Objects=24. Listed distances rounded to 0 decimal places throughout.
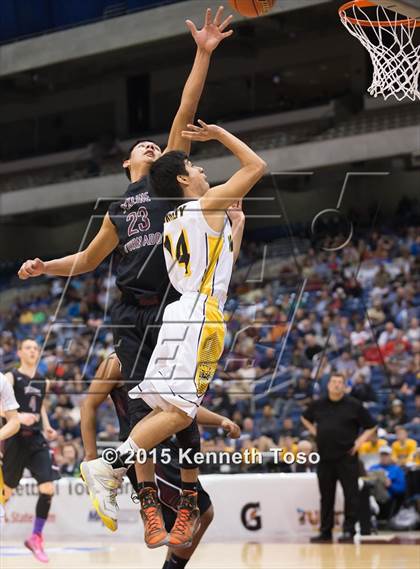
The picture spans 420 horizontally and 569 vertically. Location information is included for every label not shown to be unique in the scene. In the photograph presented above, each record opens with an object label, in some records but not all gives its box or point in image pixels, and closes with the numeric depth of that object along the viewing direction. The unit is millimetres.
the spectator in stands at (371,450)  14703
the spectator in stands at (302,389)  16719
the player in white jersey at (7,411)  9305
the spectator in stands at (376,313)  18531
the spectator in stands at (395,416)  15516
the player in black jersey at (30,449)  11273
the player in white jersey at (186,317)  5777
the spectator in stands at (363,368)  17078
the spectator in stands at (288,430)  15685
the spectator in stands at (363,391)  15828
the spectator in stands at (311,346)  17234
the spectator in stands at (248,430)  15880
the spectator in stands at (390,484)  13602
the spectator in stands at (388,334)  17875
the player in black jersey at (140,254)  6242
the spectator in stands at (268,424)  15866
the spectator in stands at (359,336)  18000
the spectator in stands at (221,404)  16734
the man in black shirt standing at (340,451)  12625
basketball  7090
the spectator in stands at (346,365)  17188
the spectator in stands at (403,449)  14155
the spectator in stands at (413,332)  17531
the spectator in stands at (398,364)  16953
